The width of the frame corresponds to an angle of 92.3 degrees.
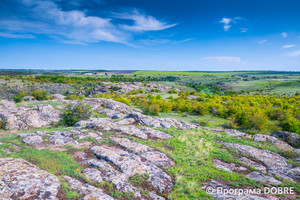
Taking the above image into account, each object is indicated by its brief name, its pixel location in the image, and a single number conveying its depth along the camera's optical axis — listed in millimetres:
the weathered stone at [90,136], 13462
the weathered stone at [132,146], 11847
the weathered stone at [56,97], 37844
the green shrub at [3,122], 16369
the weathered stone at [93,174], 7925
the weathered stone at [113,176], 7590
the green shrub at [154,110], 33344
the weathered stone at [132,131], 15208
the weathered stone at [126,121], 19891
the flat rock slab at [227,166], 11148
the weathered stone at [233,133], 18959
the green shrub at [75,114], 20797
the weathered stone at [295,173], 10336
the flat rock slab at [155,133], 15660
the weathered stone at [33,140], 11867
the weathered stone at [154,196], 7436
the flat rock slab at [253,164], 11286
